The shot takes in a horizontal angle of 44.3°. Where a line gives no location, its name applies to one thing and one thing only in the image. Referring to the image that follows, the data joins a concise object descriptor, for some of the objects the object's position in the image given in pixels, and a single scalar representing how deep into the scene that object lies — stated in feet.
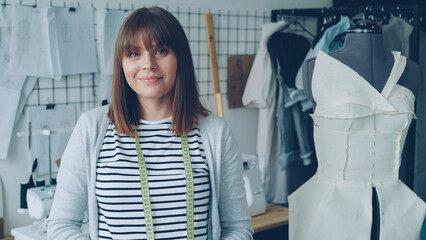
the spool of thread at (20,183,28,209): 7.11
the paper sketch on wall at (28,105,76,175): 7.67
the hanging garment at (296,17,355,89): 8.66
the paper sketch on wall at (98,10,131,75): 8.28
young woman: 4.12
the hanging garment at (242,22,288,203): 9.97
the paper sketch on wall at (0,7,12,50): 7.13
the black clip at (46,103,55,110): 7.79
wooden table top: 8.18
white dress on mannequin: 6.34
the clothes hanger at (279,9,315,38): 10.14
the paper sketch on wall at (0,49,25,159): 7.30
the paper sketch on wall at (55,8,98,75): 7.81
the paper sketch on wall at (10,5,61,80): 7.30
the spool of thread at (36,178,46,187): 7.07
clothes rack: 8.41
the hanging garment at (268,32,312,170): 9.76
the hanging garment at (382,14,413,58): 8.59
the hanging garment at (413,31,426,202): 8.89
